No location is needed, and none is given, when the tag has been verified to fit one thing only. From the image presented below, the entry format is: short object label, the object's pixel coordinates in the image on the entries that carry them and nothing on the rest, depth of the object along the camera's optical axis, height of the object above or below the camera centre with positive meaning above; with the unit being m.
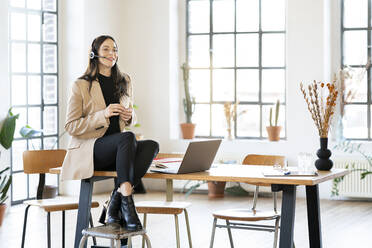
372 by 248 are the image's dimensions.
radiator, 10.32 -0.81
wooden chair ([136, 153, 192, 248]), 5.97 -0.65
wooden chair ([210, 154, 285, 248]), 5.83 -0.68
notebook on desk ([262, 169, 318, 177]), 5.15 -0.35
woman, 5.26 -0.12
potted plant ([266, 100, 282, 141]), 11.04 -0.19
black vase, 5.58 -0.30
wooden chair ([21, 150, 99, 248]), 6.66 -0.38
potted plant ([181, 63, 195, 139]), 11.66 +0.06
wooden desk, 5.00 -0.43
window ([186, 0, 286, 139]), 11.49 +0.72
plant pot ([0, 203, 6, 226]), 8.51 -0.95
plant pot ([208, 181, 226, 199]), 10.99 -0.95
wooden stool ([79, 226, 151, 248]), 4.85 -0.67
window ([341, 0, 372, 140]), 10.90 +0.72
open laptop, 5.23 -0.27
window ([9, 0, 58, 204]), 10.18 +0.45
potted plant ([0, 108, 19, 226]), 9.24 -0.19
